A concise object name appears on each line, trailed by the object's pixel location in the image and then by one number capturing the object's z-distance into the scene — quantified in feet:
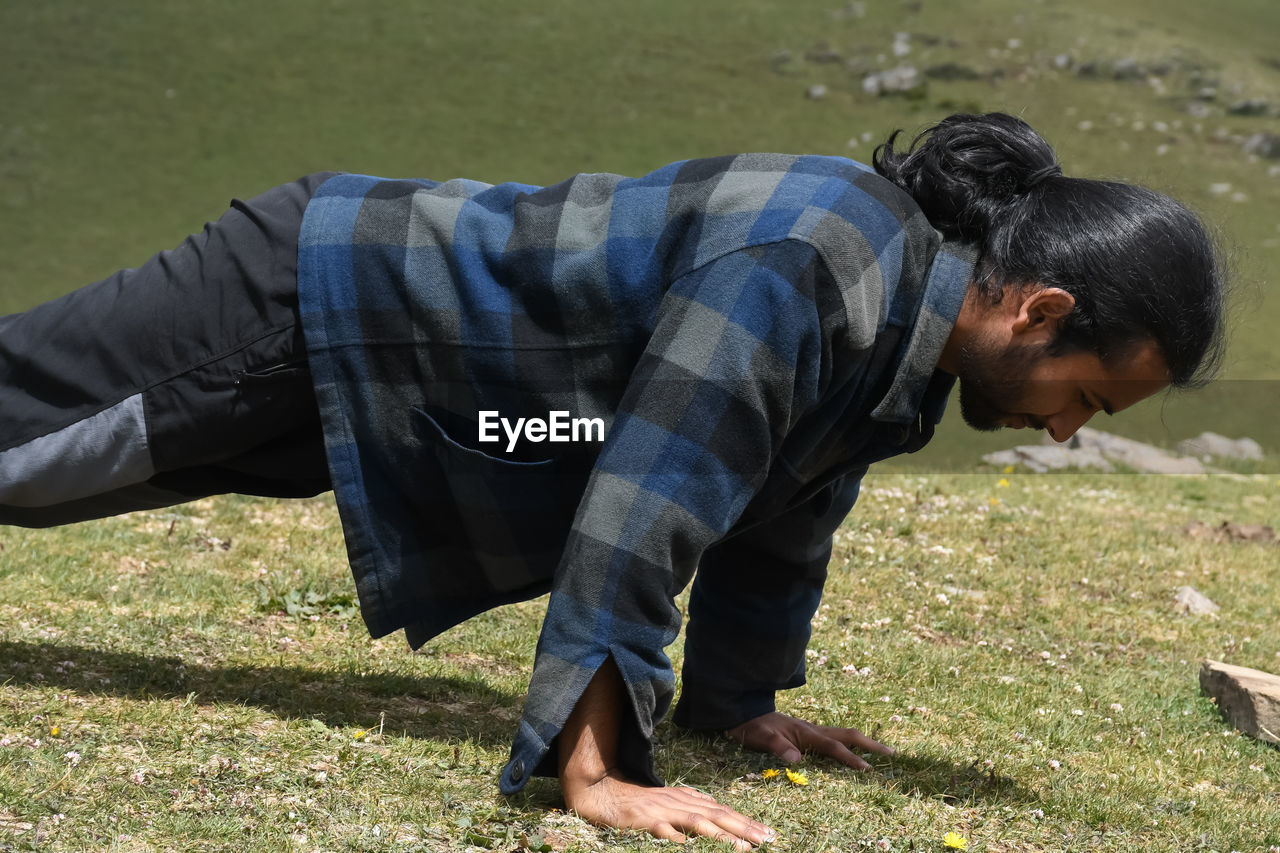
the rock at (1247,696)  23.56
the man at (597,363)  14.88
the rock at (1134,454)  63.16
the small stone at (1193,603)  33.01
